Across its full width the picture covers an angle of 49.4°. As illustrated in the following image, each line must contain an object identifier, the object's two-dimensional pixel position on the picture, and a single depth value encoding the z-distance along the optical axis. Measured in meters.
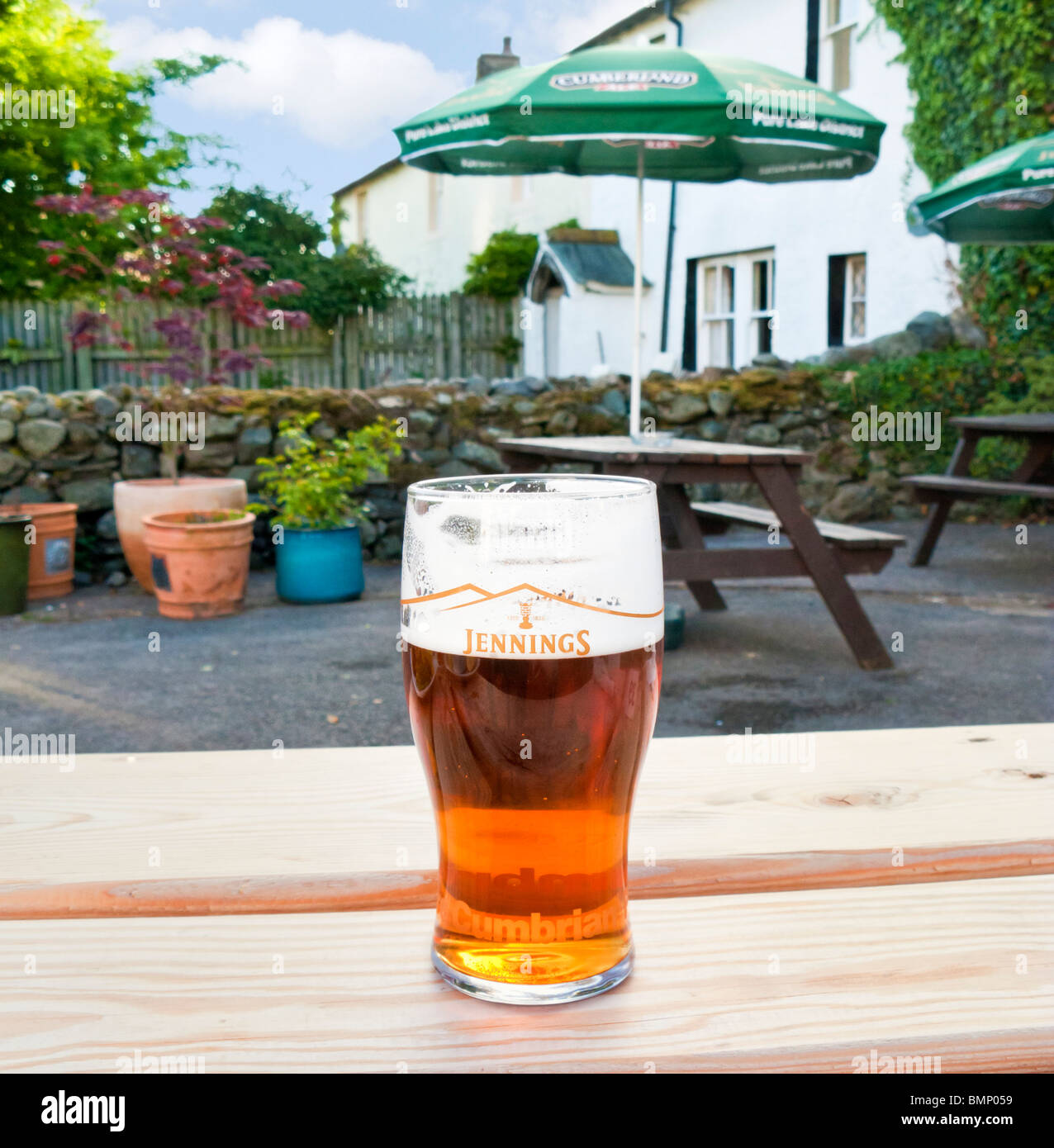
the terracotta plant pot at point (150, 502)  6.32
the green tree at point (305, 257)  16.83
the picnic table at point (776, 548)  4.50
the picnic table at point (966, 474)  6.67
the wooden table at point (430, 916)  0.52
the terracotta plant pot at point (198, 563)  5.76
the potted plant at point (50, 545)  6.36
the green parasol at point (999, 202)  6.20
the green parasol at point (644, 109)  4.75
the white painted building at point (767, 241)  11.34
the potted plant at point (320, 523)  6.14
